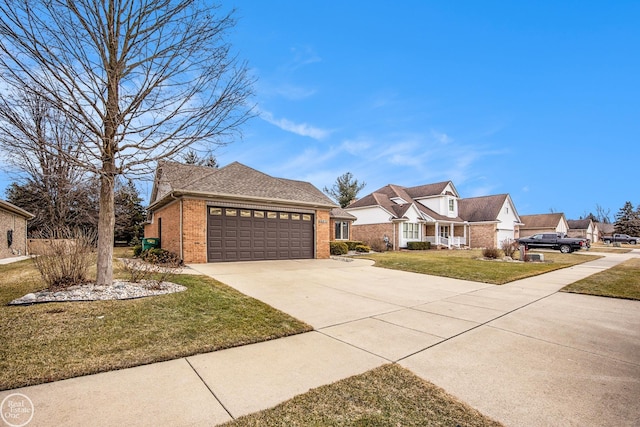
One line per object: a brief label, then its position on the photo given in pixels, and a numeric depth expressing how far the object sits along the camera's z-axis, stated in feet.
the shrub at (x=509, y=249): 61.96
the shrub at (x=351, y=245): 76.37
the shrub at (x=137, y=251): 54.96
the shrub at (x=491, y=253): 58.44
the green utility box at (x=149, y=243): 52.17
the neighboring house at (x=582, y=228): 174.32
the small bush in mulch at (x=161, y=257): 37.35
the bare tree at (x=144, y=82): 19.63
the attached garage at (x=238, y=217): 42.70
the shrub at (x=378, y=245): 79.97
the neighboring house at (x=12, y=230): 55.11
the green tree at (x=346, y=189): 149.38
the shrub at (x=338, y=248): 65.46
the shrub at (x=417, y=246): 88.99
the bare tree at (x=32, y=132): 17.98
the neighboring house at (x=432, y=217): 91.40
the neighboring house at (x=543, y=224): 143.84
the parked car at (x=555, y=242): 80.12
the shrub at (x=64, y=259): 20.71
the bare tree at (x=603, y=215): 273.25
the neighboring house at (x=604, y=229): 222.85
